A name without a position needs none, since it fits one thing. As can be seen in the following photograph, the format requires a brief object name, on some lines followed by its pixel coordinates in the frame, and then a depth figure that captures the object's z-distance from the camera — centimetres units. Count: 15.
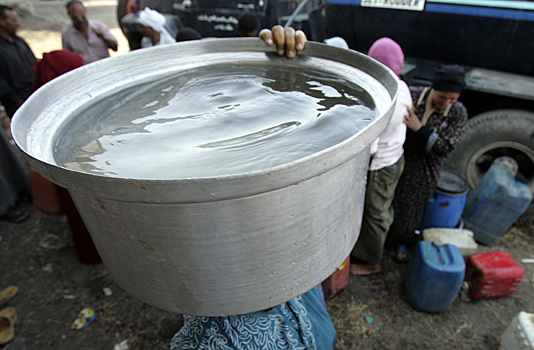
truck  329
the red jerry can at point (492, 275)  281
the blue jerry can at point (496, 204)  326
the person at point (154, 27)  432
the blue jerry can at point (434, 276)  265
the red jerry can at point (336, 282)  283
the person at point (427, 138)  266
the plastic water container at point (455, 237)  305
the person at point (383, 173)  264
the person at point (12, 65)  426
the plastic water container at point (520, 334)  213
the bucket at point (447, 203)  325
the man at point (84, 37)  445
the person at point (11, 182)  406
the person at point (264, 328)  160
